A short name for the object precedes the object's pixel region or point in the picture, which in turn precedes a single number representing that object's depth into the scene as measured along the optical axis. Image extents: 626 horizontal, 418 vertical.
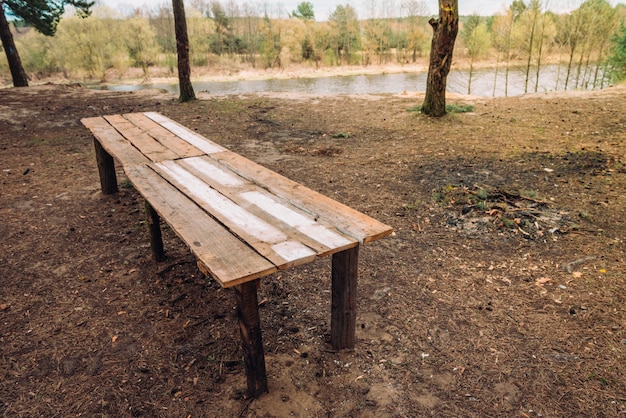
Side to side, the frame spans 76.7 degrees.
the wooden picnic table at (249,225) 1.57
